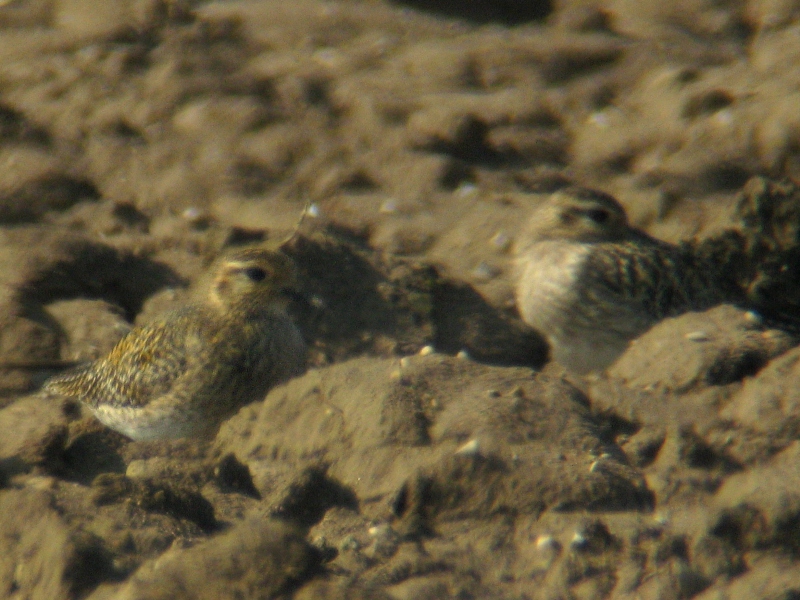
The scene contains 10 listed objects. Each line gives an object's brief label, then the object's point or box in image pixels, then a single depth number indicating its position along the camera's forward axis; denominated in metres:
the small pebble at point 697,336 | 11.26
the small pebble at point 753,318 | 11.94
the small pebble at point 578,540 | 8.04
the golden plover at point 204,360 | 12.47
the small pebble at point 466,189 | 17.58
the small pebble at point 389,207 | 17.14
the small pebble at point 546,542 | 8.18
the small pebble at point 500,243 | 16.89
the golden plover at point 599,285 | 15.16
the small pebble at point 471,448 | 9.06
